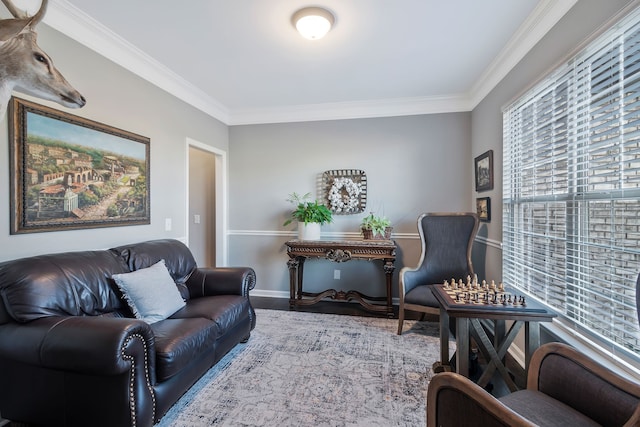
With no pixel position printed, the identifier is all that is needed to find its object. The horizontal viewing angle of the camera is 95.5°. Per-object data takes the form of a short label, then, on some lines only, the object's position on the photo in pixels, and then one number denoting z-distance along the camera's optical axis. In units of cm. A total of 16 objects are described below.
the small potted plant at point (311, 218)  362
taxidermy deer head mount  150
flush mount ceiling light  199
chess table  166
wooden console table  332
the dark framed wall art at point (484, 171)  291
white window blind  133
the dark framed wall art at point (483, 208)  298
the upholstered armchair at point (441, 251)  295
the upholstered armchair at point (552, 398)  88
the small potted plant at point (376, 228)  352
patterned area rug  172
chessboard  174
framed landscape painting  180
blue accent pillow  195
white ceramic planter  363
